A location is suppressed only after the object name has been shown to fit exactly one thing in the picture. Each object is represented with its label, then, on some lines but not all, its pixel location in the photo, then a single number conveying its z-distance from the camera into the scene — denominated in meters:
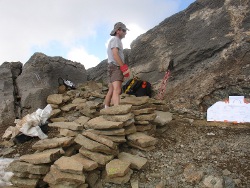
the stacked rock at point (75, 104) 5.64
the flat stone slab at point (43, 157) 3.60
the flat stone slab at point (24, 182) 3.55
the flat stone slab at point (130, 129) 4.18
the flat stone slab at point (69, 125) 4.31
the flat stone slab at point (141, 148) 4.09
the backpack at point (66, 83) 6.90
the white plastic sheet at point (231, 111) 5.06
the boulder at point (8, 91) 6.24
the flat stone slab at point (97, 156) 3.60
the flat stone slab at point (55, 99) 6.13
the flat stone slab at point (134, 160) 3.65
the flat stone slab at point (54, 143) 3.91
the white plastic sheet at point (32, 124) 5.21
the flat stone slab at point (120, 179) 3.49
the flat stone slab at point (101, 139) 3.72
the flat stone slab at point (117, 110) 4.25
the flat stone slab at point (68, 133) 4.24
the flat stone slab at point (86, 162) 3.47
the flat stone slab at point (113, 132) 3.99
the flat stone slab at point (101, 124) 3.97
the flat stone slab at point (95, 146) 3.69
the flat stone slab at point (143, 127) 4.46
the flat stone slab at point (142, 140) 4.03
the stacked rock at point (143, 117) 4.48
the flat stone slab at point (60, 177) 3.32
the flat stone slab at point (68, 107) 5.95
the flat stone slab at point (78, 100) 6.23
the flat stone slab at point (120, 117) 4.12
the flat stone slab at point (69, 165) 3.36
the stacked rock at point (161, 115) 4.76
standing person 4.77
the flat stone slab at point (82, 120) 5.05
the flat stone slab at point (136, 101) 4.85
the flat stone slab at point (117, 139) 3.95
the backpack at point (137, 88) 6.09
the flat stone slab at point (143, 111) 4.57
